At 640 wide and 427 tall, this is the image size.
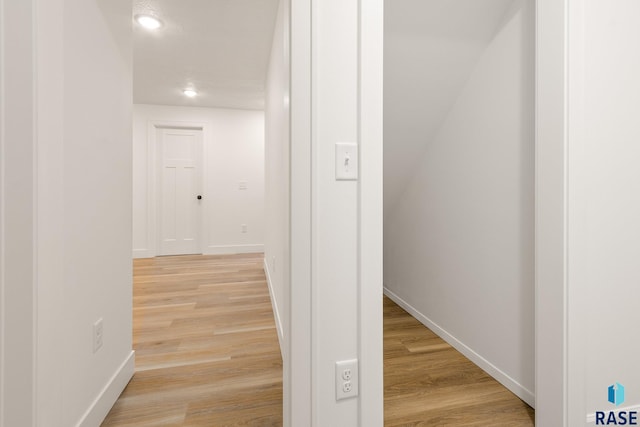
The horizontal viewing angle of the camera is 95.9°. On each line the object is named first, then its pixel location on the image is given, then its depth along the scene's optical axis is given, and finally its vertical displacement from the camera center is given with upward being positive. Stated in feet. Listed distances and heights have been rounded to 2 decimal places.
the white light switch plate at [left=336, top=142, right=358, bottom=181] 3.23 +0.53
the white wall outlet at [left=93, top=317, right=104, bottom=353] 4.10 -1.86
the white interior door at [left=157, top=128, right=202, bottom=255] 15.43 +0.90
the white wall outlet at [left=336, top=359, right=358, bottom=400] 3.28 -1.95
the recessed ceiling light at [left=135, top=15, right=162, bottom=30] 7.40 +4.89
